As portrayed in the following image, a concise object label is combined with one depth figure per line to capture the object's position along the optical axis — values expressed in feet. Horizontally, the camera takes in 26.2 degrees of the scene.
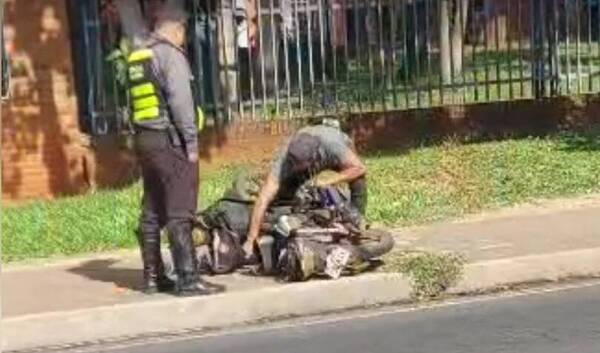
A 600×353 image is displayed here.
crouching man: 29.40
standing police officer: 26.30
